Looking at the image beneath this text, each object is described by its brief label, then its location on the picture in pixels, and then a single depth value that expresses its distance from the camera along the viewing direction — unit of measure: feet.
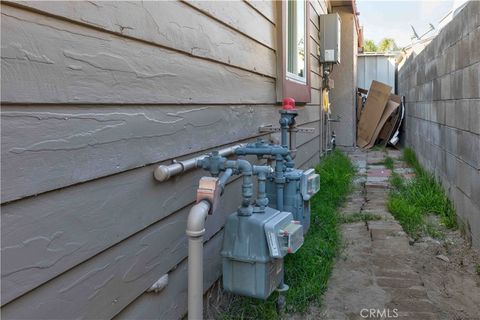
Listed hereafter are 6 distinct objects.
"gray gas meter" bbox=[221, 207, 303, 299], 6.39
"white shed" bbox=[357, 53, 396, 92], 39.99
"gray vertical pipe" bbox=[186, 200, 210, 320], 5.22
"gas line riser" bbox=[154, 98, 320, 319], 5.61
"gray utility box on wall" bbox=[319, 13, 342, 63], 20.39
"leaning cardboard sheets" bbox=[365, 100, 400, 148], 30.78
